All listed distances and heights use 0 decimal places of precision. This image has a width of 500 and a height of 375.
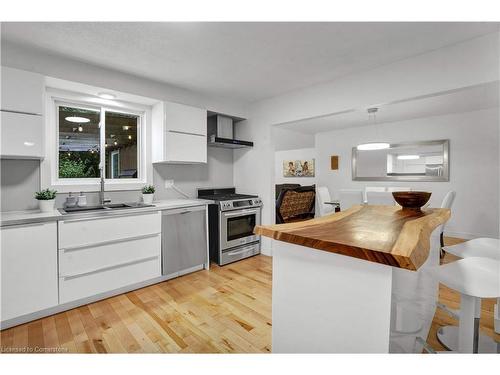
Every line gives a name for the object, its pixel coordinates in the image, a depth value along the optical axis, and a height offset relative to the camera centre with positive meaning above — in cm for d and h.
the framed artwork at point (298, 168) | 806 +52
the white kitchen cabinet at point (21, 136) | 204 +39
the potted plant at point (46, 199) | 231 -16
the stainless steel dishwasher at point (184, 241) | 280 -67
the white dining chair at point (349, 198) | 373 -21
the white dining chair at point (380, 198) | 348 -20
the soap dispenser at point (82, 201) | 262 -19
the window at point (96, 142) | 274 +48
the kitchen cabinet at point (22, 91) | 203 +77
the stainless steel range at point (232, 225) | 327 -58
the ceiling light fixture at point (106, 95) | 272 +97
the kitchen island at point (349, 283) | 96 -46
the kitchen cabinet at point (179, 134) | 302 +62
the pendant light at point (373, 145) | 390 +61
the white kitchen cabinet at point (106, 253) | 216 -67
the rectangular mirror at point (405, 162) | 489 +46
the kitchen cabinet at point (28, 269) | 188 -68
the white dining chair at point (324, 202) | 493 -37
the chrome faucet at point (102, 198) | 281 -17
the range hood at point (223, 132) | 365 +79
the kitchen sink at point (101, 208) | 235 -26
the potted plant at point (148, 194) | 299 -13
